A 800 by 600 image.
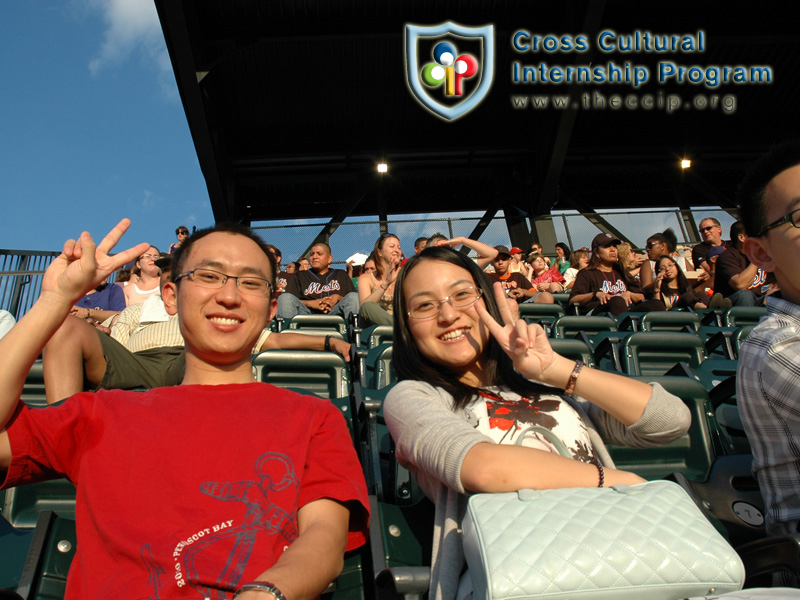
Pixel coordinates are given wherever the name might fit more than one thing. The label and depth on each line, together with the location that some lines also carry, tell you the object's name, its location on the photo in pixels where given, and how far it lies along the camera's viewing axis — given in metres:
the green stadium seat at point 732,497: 1.62
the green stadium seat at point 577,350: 3.27
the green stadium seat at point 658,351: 3.59
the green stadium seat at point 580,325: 4.75
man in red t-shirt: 1.19
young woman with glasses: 1.30
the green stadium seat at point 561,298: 7.00
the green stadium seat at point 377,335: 4.08
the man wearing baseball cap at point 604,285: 5.96
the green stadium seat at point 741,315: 5.00
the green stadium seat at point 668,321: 4.76
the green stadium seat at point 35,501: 1.91
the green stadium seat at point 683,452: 2.23
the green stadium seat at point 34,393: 2.82
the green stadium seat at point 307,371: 2.87
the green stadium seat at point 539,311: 5.47
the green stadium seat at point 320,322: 4.79
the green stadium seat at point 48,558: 1.33
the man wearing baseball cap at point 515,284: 6.54
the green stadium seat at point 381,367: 3.22
